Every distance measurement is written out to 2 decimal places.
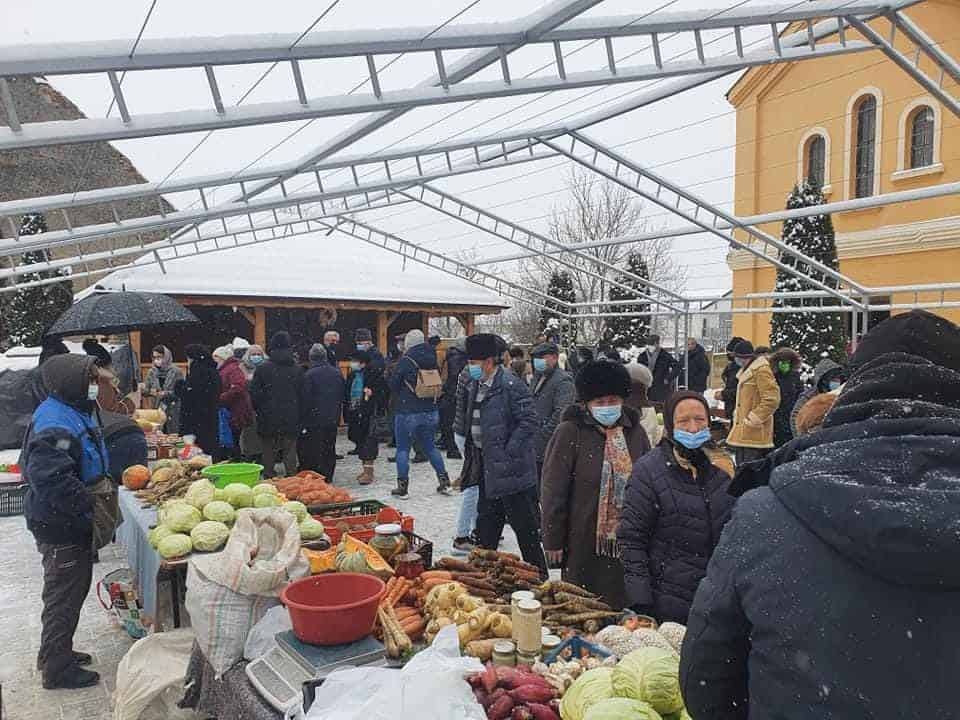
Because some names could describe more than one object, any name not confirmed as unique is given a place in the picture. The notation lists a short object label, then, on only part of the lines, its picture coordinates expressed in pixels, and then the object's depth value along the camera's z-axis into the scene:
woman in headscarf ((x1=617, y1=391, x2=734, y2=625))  3.20
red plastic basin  2.74
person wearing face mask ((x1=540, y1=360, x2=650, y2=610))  4.06
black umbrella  7.77
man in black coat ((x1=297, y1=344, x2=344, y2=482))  8.63
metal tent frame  3.62
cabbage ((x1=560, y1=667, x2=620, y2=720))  2.19
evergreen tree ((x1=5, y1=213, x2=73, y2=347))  16.80
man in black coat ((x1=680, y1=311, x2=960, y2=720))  1.19
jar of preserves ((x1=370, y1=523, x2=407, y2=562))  3.91
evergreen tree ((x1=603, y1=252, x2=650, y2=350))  20.36
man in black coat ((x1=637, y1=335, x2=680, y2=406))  12.85
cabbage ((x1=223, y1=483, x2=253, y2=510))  4.55
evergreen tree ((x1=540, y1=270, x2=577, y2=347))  21.70
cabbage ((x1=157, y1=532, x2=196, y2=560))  3.92
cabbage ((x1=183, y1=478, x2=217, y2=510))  4.42
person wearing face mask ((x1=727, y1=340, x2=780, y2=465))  7.66
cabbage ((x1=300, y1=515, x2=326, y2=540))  4.27
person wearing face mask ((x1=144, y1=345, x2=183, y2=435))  10.35
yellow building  14.45
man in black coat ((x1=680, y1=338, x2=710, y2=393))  13.32
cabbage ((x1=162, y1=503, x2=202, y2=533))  4.13
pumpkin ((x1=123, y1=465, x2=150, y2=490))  5.48
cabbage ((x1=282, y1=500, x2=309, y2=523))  4.40
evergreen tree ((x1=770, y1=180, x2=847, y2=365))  14.68
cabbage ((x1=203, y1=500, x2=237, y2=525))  4.28
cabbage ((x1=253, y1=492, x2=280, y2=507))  4.54
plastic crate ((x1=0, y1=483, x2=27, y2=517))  7.96
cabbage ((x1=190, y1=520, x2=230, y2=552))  4.06
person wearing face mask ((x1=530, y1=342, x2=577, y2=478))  6.89
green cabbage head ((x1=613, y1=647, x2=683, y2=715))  2.12
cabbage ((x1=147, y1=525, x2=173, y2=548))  4.07
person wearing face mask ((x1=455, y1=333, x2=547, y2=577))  5.38
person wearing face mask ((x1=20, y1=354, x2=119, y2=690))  4.02
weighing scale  2.58
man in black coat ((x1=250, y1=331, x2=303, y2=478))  8.29
